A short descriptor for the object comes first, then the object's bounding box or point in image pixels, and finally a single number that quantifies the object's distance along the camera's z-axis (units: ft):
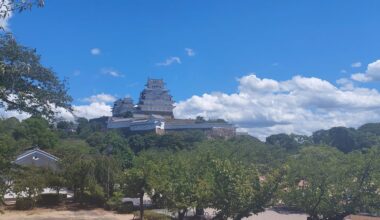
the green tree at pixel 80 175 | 84.94
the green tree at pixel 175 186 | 59.21
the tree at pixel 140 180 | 69.41
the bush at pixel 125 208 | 80.64
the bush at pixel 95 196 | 83.10
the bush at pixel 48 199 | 84.29
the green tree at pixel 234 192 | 53.47
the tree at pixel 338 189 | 61.57
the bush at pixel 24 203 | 77.82
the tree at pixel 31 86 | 34.06
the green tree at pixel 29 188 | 76.02
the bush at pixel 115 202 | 80.03
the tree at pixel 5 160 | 37.93
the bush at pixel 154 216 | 71.29
